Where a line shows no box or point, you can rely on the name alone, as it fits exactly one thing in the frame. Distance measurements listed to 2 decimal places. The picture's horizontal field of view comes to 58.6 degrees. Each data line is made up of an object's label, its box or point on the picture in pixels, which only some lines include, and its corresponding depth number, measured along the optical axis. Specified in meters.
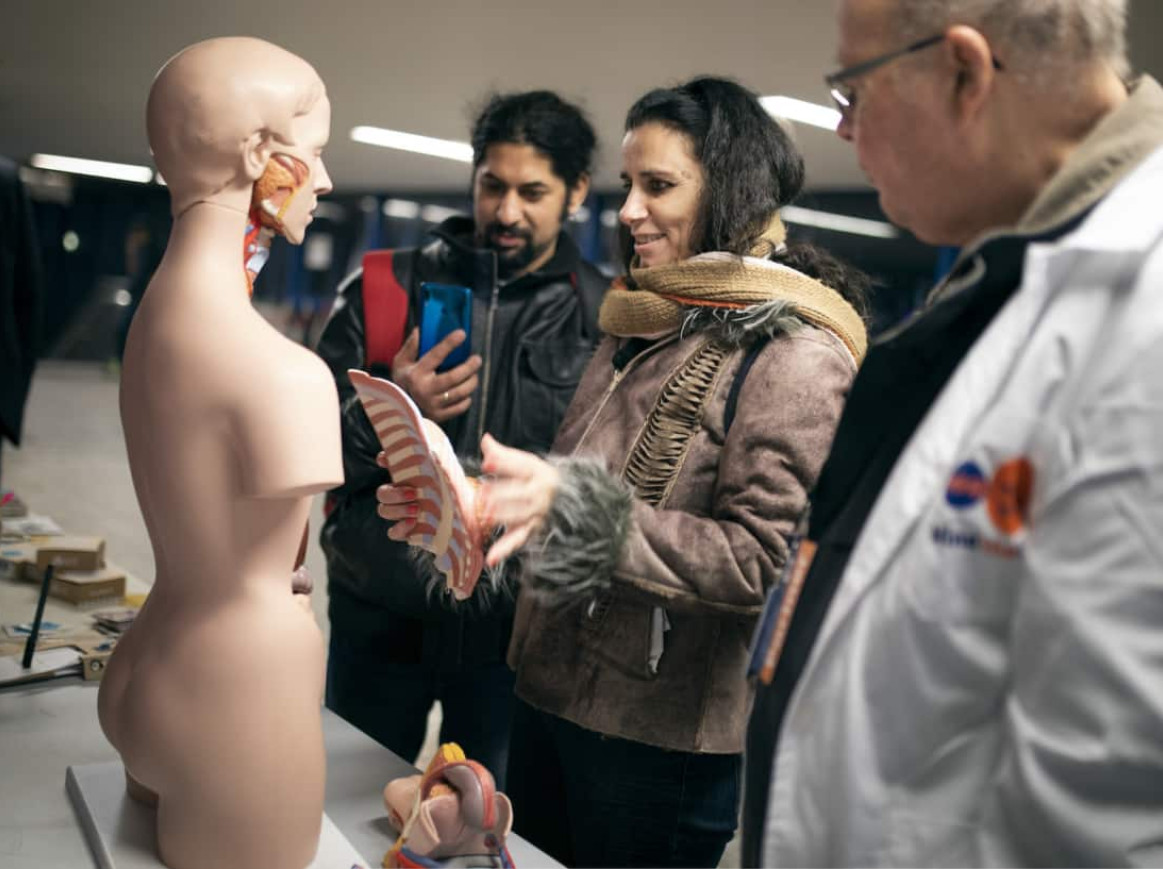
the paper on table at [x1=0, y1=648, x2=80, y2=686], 1.89
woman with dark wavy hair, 1.35
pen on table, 1.96
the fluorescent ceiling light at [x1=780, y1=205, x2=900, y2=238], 8.33
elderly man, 0.73
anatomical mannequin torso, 1.19
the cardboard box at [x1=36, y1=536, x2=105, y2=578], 2.62
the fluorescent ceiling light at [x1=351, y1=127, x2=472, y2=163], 7.27
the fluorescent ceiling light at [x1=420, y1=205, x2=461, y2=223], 12.03
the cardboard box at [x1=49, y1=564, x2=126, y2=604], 2.54
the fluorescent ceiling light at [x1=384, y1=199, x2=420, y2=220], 12.18
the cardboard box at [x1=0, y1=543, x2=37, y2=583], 2.70
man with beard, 1.96
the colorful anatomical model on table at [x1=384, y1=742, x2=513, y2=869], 1.33
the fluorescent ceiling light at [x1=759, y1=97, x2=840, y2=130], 6.20
